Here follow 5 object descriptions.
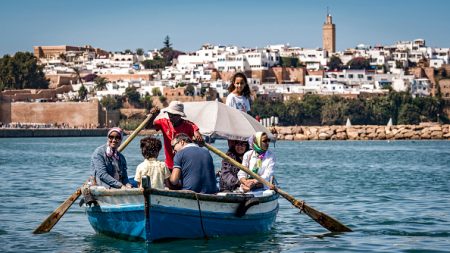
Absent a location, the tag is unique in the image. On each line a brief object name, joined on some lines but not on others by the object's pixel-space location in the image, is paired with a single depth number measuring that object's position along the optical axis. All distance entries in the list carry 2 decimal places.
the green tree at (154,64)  163.88
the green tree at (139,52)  179.88
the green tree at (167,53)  168.12
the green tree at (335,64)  160.88
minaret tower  192.62
